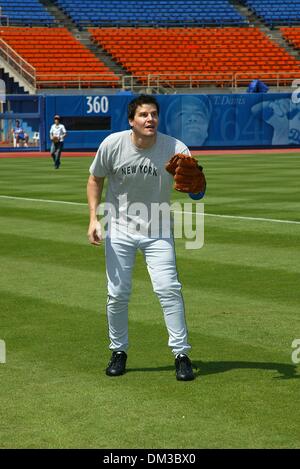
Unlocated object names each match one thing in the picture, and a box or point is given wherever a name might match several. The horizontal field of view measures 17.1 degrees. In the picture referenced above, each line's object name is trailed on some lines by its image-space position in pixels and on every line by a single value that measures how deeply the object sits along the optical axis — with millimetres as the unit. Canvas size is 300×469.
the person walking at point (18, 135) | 48844
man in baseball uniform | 7652
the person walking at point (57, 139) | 34812
